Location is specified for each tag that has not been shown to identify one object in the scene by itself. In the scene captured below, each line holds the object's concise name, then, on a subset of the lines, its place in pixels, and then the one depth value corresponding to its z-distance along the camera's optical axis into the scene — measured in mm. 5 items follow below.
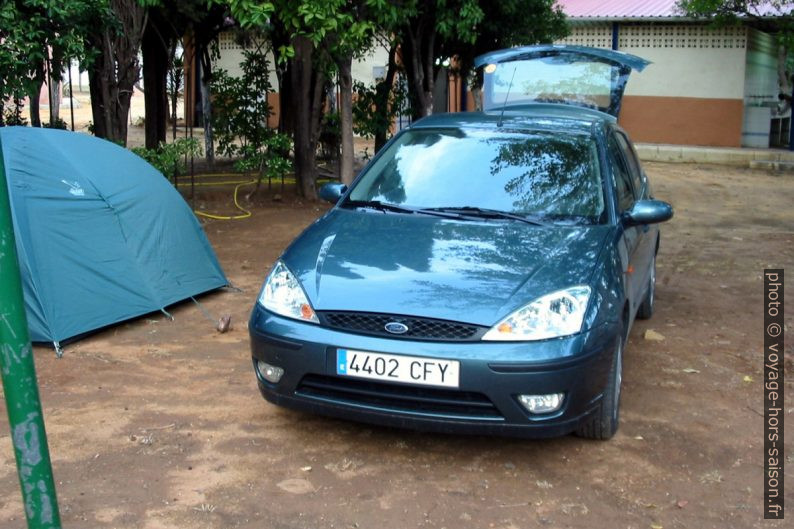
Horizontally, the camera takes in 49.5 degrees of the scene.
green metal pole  2271
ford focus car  3613
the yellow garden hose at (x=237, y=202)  10209
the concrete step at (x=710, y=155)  16547
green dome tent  5495
